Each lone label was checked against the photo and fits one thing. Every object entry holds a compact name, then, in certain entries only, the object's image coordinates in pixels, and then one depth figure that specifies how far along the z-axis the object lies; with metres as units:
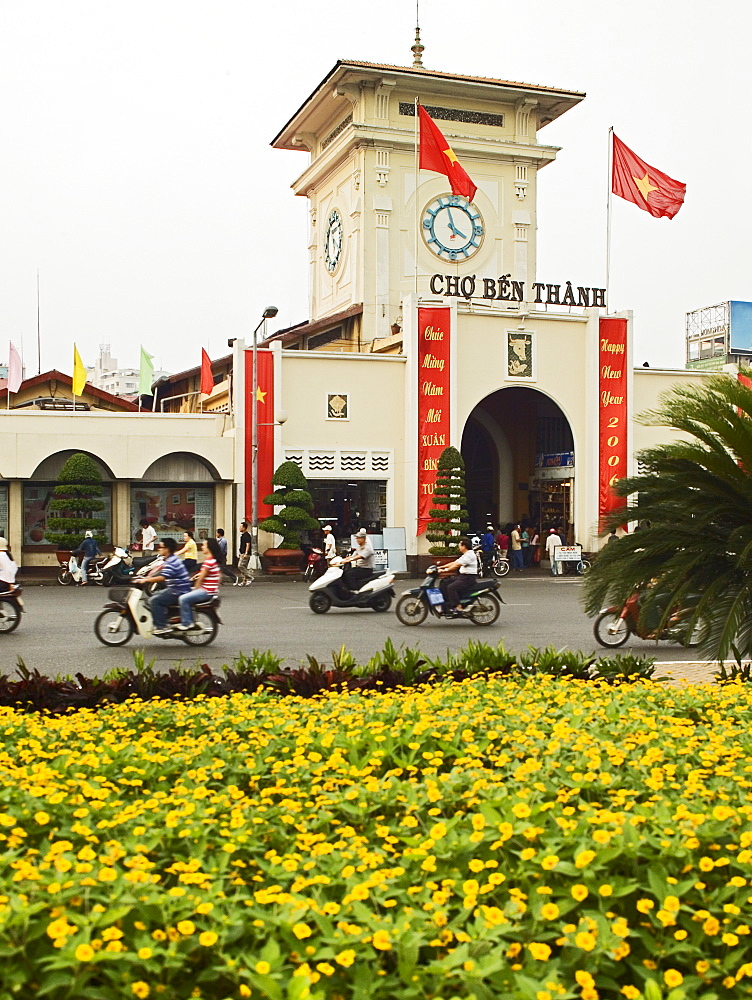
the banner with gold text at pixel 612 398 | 34.97
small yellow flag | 35.38
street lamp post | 30.20
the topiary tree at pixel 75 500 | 28.62
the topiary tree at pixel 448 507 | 31.33
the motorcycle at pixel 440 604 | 17.73
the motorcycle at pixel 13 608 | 16.23
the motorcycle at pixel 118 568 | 27.61
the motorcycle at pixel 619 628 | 14.24
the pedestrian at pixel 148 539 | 29.47
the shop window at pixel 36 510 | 30.27
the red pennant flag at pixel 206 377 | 39.19
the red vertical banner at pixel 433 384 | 33.22
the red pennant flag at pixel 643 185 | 32.59
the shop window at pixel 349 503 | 33.12
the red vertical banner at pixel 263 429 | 31.69
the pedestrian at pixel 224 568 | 28.88
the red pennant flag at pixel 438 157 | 31.52
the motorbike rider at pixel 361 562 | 19.69
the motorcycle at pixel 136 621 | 14.49
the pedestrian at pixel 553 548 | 33.25
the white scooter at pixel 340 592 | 19.45
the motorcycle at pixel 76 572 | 28.11
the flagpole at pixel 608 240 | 35.44
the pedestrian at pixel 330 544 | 28.11
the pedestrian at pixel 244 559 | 28.46
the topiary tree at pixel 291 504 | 30.41
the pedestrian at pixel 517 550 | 34.28
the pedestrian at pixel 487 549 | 31.84
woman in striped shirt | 14.50
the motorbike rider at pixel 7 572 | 16.39
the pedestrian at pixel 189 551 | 18.23
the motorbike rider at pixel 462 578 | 17.70
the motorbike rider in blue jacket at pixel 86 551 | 28.06
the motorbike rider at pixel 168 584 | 14.55
